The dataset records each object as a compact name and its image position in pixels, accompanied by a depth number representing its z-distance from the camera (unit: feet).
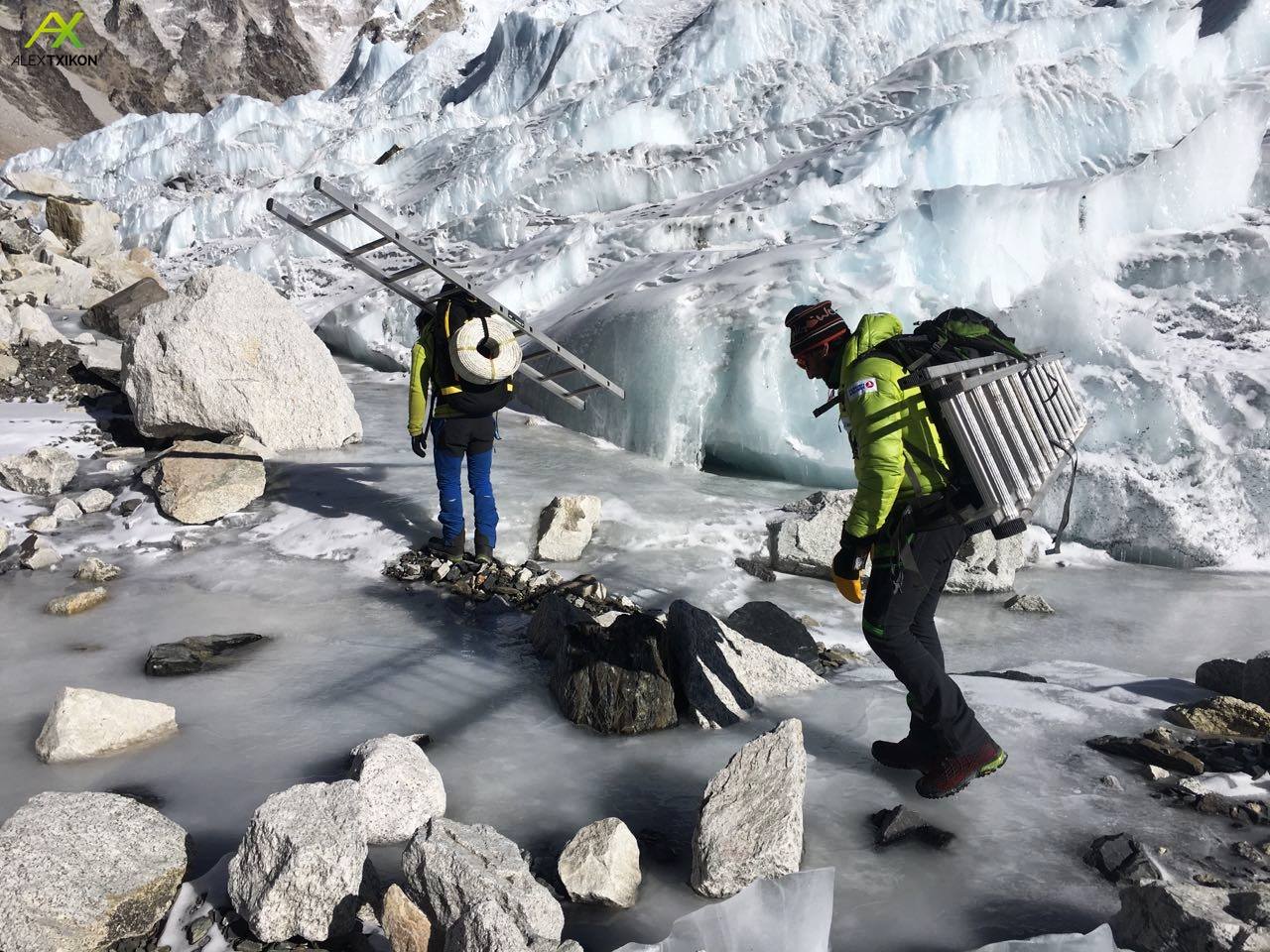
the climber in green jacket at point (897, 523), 8.68
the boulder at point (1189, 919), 6.11
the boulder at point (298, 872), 7.26
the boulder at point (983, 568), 16.99
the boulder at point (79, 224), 53.83
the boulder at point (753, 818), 7.97
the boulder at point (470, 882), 7.09
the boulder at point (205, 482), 17.78
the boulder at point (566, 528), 17.21
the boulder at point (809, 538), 17.30
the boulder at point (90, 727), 10.00
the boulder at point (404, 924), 7.24
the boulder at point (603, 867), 7.88
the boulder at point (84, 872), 7.06
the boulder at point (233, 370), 20.88
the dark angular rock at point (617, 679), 11.05
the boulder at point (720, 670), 11.24
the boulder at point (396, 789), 8.75
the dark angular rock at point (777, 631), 13.39
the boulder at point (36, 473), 18.85
